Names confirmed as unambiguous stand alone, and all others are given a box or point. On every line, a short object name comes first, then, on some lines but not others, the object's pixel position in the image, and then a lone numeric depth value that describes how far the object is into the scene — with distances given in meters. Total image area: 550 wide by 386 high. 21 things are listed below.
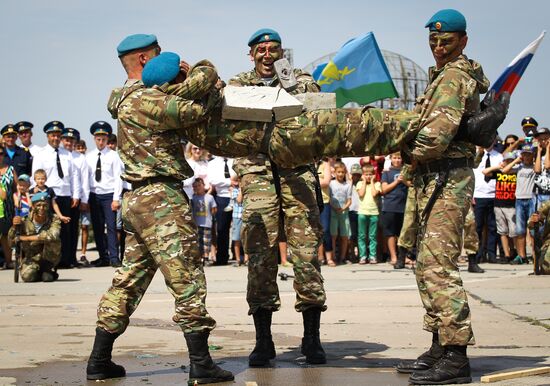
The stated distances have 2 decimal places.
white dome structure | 27.73
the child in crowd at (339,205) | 18.53
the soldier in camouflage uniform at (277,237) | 7.64
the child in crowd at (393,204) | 18.27
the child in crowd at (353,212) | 19.03
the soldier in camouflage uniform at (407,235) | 15.47
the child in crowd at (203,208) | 18.72
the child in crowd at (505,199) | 18.30
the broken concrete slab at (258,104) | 6.40
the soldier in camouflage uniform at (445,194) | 6.52
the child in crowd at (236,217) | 18.41
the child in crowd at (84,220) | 19.80
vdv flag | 19.92
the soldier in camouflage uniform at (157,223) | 6.63
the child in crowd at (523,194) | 17.69
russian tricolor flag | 15.82
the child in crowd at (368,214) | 18.80
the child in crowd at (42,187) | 16.85
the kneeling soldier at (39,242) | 15.16
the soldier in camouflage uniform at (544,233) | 14.84
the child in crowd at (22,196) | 16.89
